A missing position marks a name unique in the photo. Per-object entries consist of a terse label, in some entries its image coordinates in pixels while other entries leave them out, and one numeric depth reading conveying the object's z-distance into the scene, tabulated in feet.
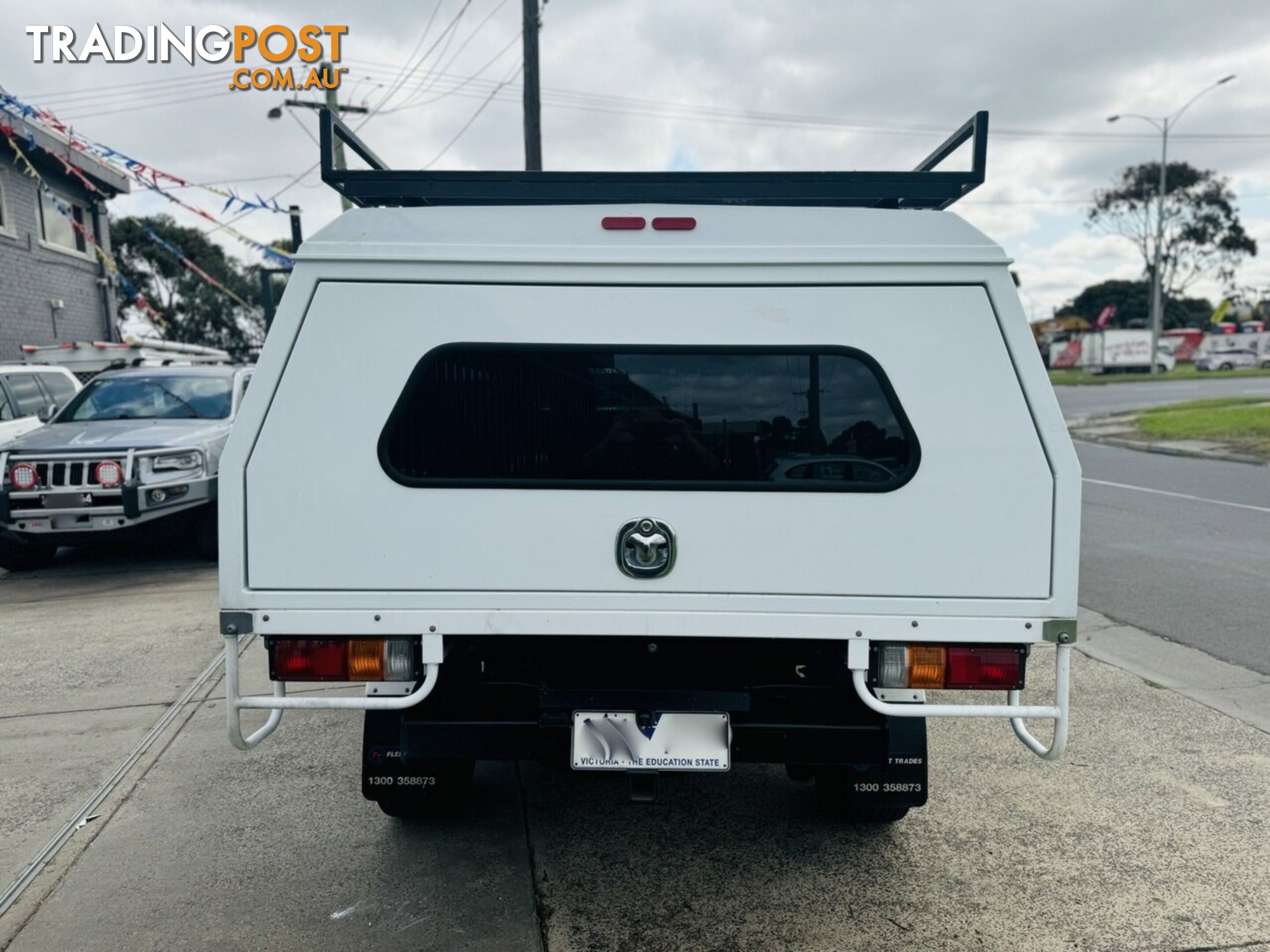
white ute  9.66
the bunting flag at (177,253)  56.29
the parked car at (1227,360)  195.62
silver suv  27.96
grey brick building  57.88
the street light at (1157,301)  160.45
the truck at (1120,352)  188.85
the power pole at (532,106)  51.93
